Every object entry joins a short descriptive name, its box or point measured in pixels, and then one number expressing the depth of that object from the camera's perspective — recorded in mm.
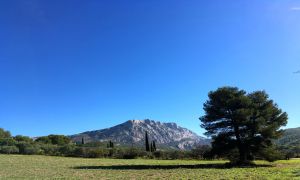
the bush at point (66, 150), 49914
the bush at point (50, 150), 50317
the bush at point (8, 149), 47938
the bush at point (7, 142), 52434
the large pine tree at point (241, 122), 25844
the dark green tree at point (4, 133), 84345
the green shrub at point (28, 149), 49672
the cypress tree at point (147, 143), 59469
